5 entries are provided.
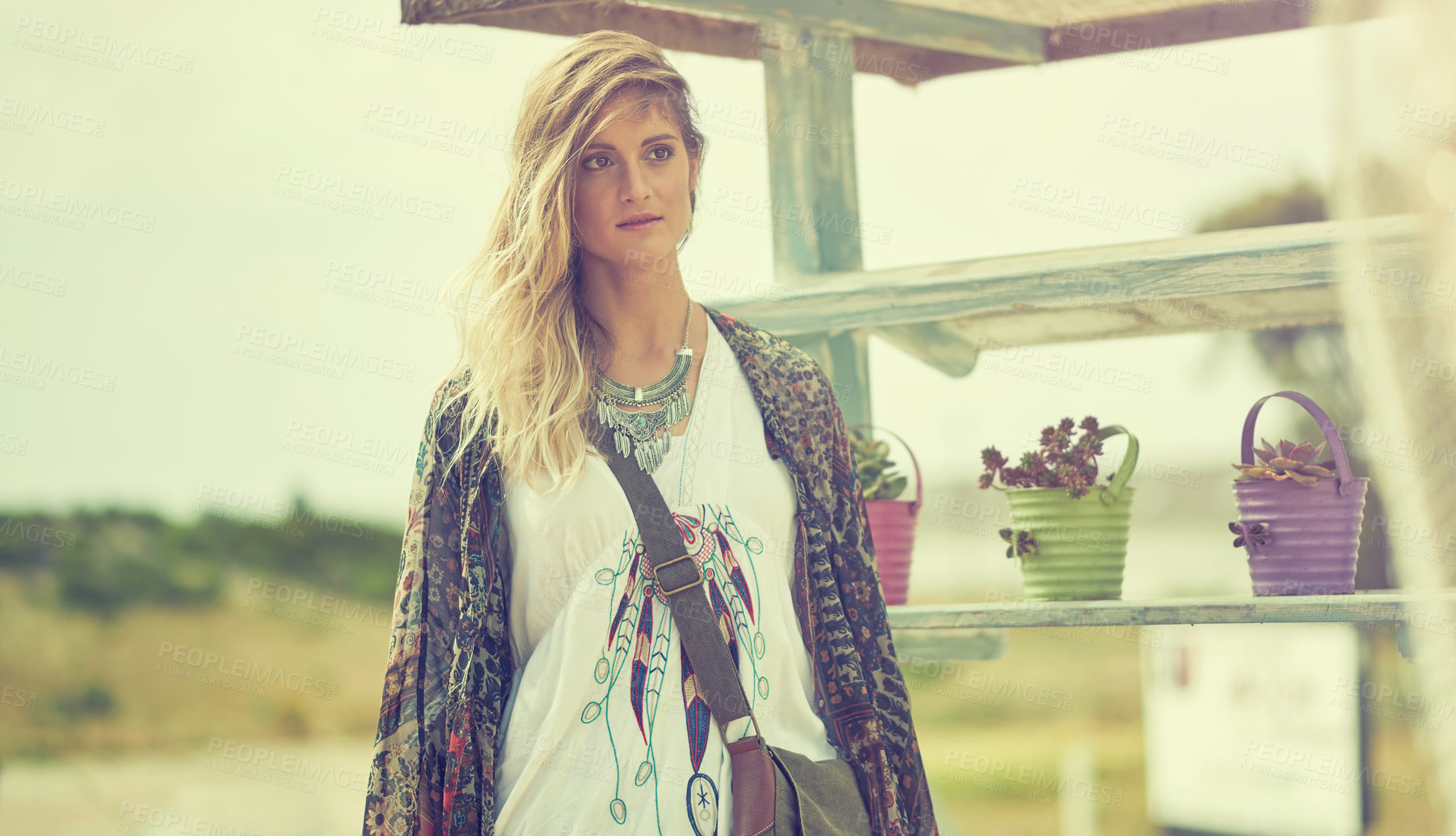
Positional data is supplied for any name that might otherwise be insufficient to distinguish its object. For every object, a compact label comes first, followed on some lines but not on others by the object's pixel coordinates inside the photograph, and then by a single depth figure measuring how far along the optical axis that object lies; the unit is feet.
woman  5.88
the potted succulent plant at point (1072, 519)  8.75
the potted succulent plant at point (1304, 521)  7.91
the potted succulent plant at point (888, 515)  9.70
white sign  31.04
